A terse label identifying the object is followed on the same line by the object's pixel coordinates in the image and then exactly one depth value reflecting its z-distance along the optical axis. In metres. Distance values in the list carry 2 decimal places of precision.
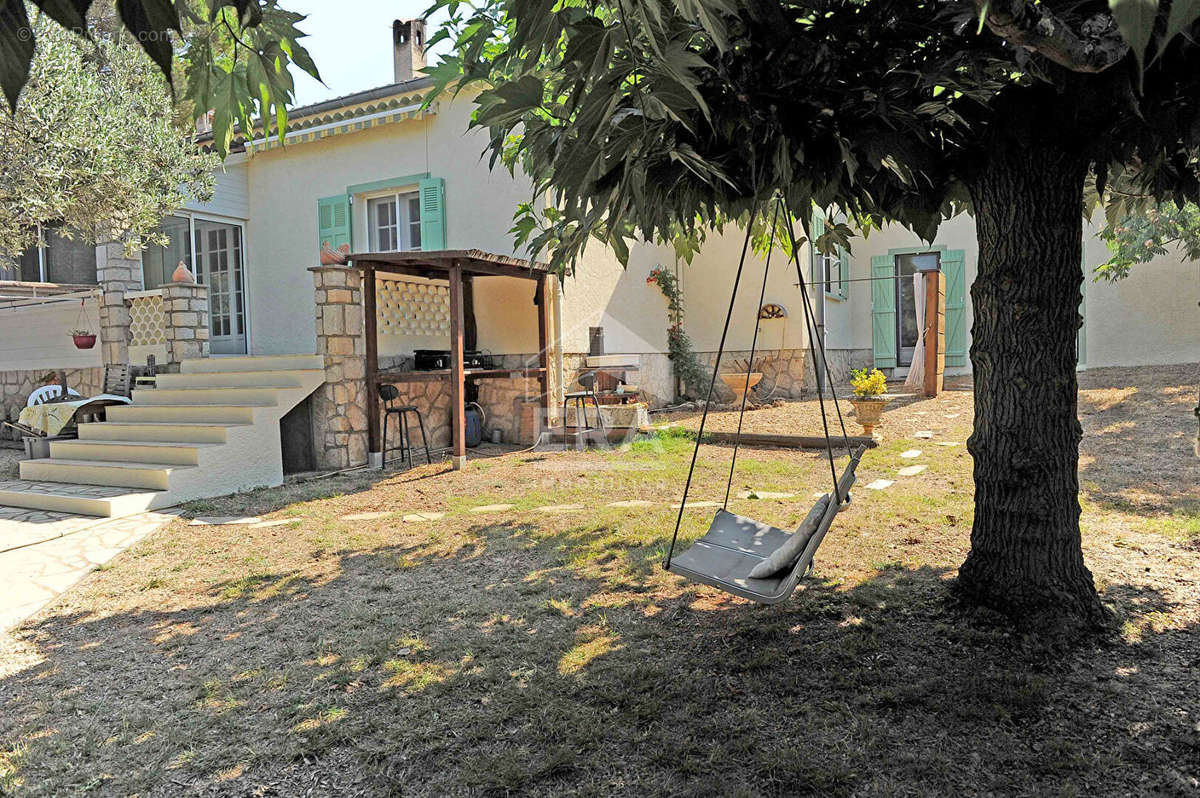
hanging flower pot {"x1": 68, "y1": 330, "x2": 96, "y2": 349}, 9.77
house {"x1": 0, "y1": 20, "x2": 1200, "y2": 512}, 7.91
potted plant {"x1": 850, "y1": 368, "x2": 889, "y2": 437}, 8.48
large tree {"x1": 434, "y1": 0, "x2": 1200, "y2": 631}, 1.57
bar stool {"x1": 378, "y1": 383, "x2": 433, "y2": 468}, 8.20
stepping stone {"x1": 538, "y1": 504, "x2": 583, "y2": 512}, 5.98
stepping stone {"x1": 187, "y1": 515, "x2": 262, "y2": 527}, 5.96
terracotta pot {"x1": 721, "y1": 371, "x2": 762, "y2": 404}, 11.45
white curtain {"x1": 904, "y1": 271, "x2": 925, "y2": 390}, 11.95
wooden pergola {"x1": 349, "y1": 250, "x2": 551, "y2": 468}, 8.03
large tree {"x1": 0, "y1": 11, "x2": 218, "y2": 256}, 6.05
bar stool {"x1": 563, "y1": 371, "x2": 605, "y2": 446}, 9.17
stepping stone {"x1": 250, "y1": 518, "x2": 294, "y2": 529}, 5.81
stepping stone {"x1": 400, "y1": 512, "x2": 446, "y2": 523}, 5.95
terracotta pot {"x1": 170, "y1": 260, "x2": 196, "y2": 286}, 8.98
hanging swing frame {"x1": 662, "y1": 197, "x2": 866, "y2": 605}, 2.79
